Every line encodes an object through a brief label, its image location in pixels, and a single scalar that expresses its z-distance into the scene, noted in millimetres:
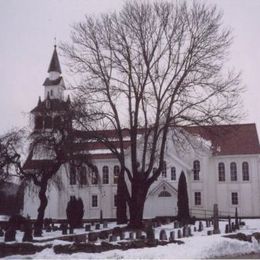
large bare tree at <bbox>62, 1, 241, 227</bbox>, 27047
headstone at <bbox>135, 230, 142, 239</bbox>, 22997
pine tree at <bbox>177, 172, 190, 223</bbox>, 38566
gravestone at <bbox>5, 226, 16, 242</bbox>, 22828
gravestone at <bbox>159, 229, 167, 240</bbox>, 21878
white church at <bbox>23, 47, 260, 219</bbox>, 45906
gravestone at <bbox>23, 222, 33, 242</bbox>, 22622
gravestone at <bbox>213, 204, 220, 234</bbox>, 27181
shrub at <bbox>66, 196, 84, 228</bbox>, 33938
